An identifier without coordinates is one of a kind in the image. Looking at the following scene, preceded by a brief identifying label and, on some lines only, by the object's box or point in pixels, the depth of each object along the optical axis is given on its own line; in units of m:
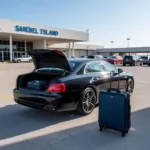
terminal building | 37.00
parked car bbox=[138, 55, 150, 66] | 33.65
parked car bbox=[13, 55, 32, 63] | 40.17
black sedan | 4.94
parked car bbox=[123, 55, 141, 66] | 31.59
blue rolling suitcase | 4.09
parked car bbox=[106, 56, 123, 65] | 36.06
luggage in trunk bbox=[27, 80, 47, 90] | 5.25
